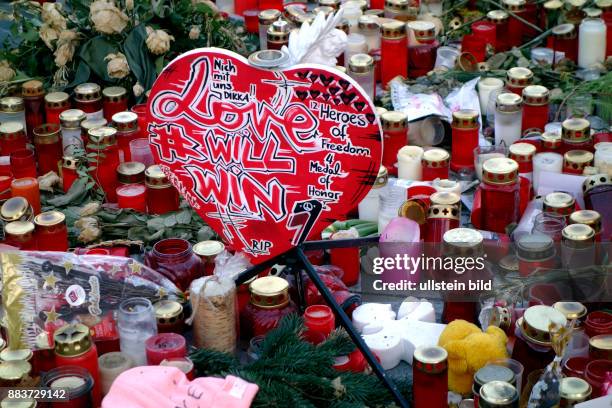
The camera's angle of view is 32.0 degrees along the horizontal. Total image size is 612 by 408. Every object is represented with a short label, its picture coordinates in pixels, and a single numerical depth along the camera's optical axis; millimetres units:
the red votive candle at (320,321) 2090
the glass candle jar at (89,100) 3051
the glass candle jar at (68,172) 2787
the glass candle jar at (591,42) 3318
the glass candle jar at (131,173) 2721
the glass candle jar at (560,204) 2379
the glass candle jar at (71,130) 2908
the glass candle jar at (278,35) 3250
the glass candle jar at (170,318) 2078
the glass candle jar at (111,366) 1932
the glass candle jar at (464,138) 2859
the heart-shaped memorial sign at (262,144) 1921
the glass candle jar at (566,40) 3387
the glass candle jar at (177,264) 2283
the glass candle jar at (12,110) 3025
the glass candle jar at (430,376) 1853
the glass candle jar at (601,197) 2408
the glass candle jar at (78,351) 1890
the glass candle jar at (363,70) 3123
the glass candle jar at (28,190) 2619
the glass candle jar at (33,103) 3117
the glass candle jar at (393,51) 3303
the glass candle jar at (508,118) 2928
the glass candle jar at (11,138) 2867
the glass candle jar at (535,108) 2943
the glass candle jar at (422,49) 3404
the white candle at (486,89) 3146
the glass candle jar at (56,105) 3039
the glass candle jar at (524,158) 2699
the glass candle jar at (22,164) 2746
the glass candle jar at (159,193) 2658
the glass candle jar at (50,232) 2400
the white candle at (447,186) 2535
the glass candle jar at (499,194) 2506
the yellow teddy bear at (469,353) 1986
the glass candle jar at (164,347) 1921
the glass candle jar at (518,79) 3055
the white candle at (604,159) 2588
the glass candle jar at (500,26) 3525
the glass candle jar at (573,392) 1783
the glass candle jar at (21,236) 2355
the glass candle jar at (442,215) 2391
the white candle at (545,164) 2672
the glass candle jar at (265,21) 3533
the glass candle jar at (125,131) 2871
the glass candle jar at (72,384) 1805
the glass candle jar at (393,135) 2832
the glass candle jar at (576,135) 2711
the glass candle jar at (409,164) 2748
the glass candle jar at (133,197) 2691
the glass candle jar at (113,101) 3084
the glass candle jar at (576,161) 2607
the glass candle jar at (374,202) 2596
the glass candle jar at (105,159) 2768
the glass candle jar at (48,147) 2900
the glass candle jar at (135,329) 2004
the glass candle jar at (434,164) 2686
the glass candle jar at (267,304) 2111
